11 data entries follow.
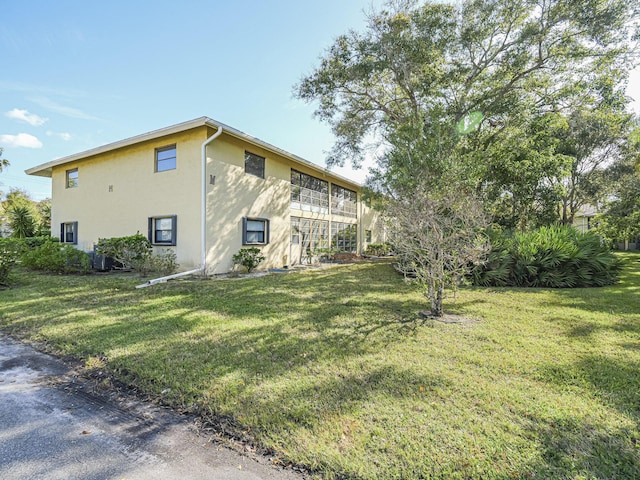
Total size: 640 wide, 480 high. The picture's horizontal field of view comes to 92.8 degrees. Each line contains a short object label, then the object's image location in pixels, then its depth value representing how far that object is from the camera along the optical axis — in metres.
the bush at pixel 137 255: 9.95
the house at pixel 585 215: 29.29
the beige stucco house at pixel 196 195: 10.49
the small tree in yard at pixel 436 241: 5.26
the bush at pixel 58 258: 10.52
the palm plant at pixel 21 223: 18.61
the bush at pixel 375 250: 21.38
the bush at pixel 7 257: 8.12
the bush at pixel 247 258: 11.44
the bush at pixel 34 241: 15.38
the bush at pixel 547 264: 8.77
